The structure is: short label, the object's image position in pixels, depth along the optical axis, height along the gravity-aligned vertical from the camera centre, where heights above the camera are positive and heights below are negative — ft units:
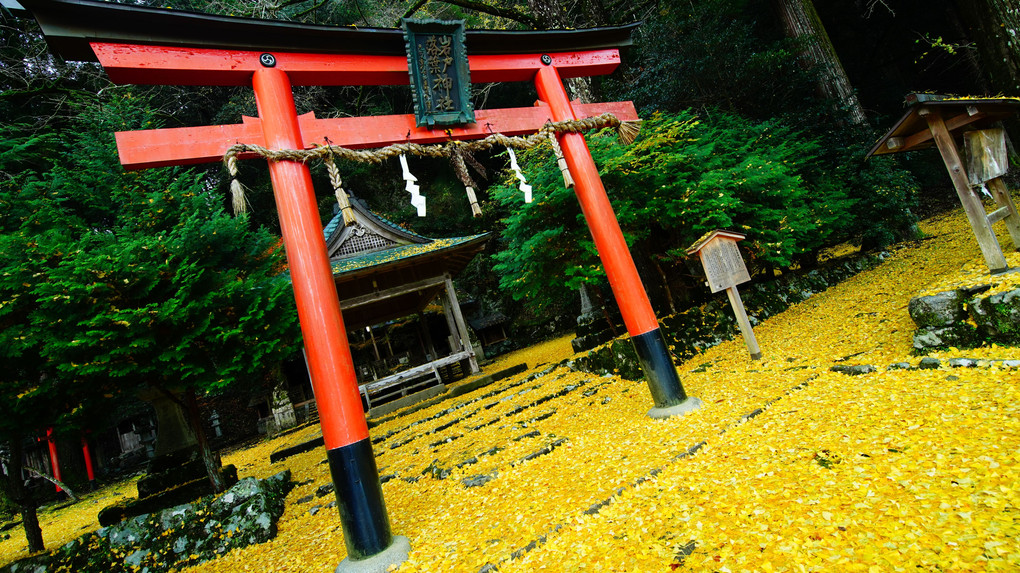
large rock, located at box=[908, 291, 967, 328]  12.26 -3.16
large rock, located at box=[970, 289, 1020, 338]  11.09 -3.50
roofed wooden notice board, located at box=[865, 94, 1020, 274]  14.02 +2.40
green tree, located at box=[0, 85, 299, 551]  13.66 +4.76
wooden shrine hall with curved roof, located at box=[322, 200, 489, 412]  36.04 +8.68
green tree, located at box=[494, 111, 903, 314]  20.24 +3.91
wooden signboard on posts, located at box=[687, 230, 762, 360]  17.06 -0.03
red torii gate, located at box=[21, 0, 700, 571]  9.71 +7.05
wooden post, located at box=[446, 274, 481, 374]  37.73 +2.20
